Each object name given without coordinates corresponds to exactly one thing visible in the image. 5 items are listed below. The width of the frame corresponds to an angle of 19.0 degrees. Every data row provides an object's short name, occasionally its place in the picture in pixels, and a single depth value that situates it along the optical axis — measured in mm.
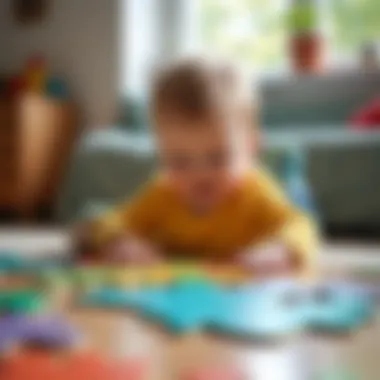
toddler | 1375
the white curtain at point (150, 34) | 3604
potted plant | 3365
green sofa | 2345
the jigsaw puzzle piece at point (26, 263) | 1248
